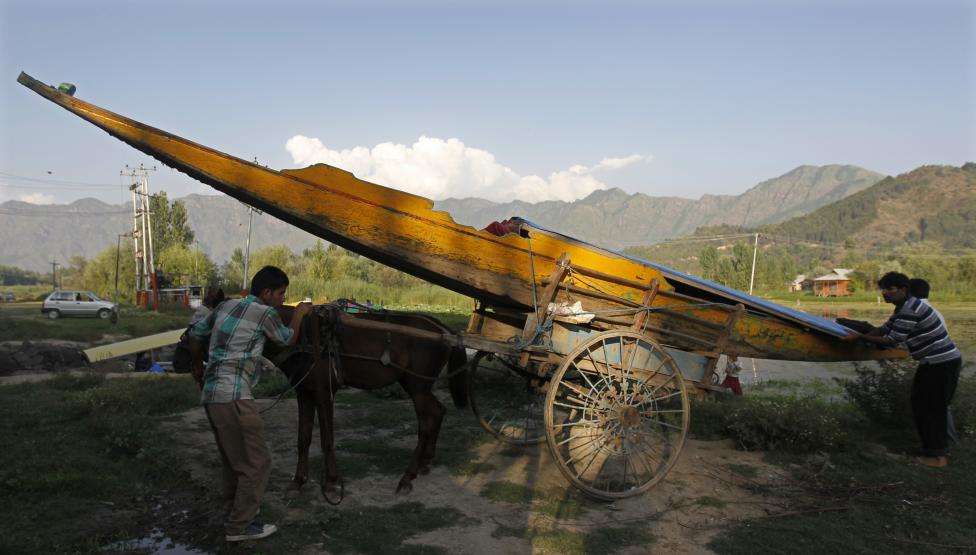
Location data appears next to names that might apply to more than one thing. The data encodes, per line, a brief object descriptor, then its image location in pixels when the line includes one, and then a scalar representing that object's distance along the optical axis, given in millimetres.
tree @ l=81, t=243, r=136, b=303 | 57906
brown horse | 5473
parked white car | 30969
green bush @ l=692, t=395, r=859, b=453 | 6715
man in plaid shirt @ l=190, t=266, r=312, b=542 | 4199
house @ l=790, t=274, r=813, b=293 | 77588
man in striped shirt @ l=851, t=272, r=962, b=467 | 6137
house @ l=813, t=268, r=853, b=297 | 65375
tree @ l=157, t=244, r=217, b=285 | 53094
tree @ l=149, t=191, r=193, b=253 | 72000
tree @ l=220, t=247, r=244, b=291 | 53650
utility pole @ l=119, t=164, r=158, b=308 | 39688
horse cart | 4992
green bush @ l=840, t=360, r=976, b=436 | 7207
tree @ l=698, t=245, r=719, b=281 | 85875
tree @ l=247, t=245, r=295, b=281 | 60594
